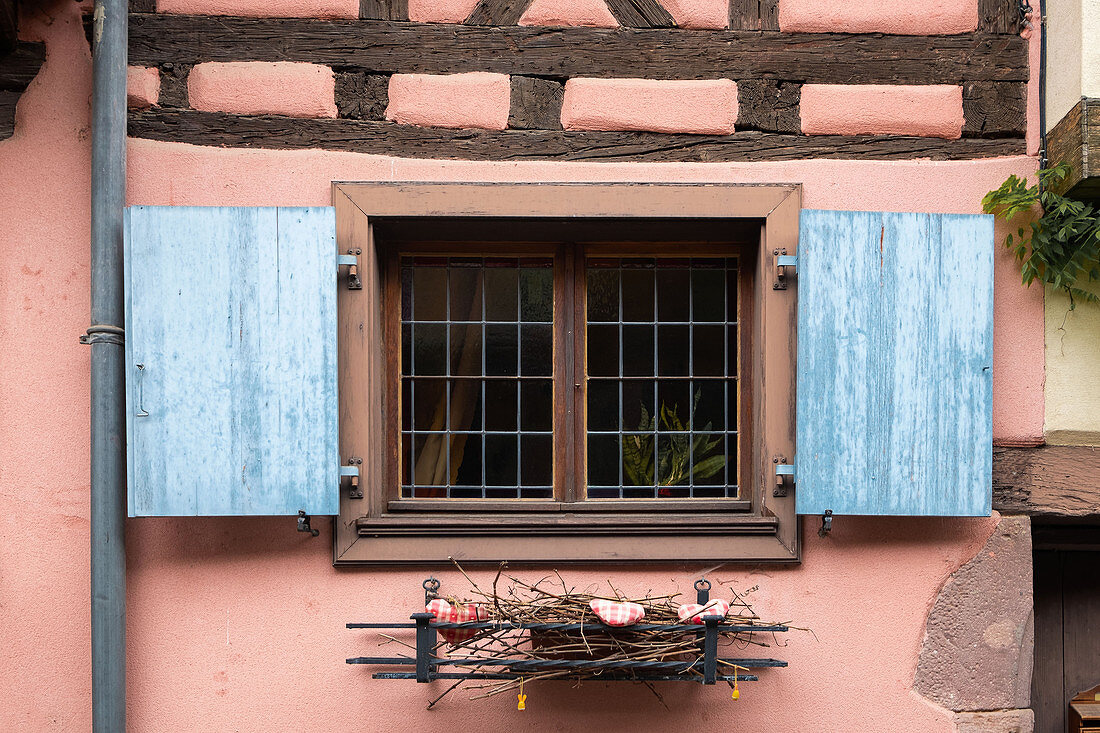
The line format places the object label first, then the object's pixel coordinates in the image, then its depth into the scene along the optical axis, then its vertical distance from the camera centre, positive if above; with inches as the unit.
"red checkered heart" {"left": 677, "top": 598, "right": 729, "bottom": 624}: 88.0 -31.1
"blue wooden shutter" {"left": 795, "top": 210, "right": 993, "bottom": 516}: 98.7 -0.4
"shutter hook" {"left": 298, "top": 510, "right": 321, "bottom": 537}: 97.7 -22.1
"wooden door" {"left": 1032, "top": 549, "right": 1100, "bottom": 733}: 117.6 -44.5
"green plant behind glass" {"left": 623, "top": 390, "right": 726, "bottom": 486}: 109.9 -14.8
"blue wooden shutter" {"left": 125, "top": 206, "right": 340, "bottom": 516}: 95.9 +1.0
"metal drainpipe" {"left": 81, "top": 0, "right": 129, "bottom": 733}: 96.3 -0.8
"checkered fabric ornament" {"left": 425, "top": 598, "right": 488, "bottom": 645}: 92.4 -33.0
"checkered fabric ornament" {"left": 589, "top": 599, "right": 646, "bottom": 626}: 85.8 -30.2
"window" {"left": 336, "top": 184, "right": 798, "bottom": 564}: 108.1 -1.1
